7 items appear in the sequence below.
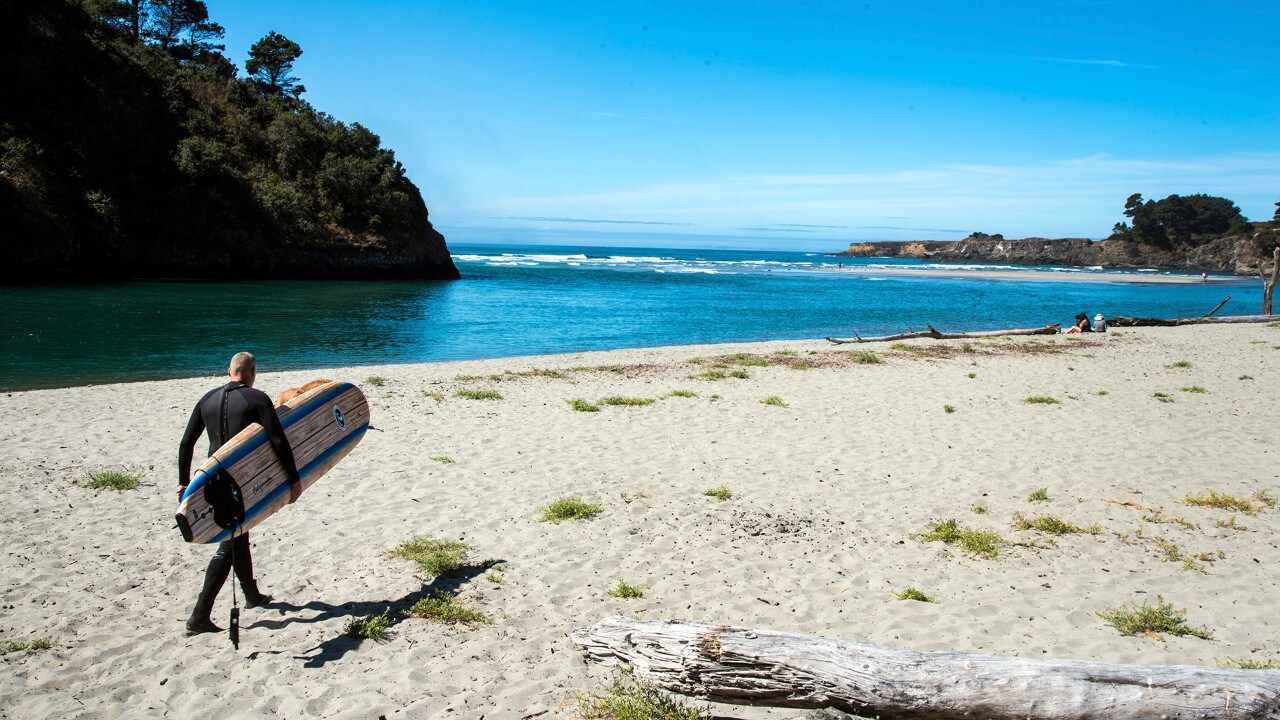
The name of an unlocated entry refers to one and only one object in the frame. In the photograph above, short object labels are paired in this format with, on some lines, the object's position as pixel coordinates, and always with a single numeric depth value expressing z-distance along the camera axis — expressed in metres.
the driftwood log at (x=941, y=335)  24.30
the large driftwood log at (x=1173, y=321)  29.64
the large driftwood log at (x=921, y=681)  3.36
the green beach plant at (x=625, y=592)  5.64
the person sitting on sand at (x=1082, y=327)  27.26
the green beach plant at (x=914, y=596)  5.64
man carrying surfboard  4.97
